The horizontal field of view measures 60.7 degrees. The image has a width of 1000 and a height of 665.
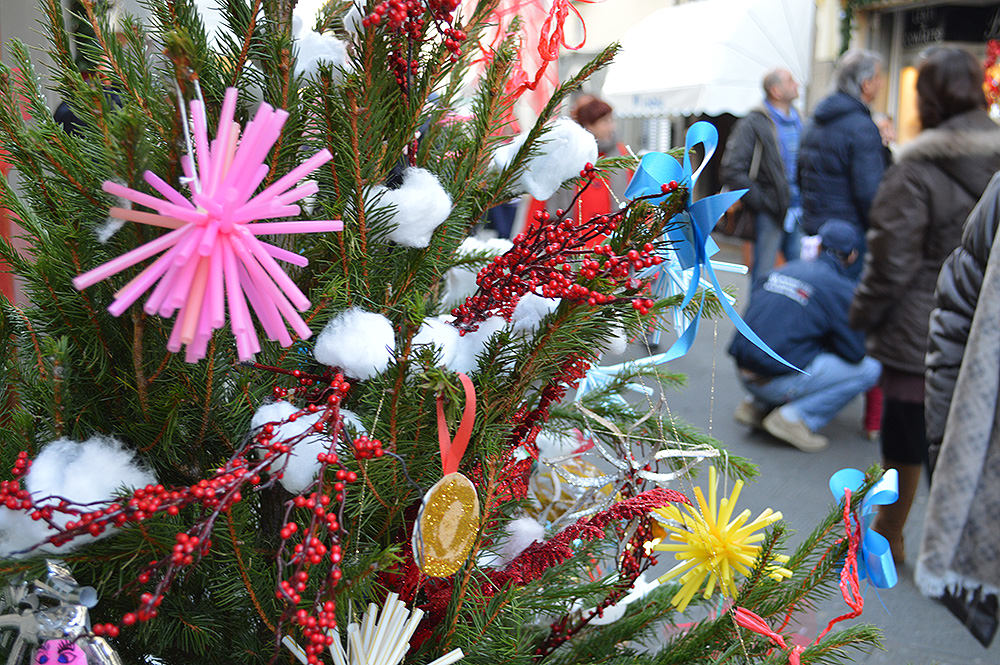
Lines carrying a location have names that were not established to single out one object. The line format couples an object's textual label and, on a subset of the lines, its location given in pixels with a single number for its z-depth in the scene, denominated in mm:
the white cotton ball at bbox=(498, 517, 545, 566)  987
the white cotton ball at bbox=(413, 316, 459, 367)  805
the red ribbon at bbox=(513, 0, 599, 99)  923
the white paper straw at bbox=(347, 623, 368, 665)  735
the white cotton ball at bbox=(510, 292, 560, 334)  897
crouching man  4109
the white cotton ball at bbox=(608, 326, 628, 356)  946
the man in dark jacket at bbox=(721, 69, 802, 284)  5500
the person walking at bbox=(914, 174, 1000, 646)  2039
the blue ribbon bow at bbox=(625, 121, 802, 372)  787
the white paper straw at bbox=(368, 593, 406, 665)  743
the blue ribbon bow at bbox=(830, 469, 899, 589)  900
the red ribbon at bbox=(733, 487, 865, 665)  856
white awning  8500
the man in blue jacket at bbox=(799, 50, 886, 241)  4648
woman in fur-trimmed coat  2889
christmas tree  583
